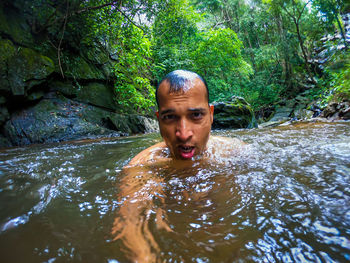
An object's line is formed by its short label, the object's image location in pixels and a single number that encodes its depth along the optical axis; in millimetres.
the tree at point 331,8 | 10125
